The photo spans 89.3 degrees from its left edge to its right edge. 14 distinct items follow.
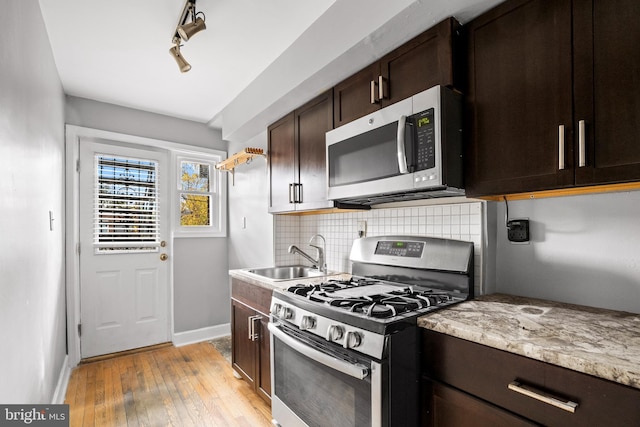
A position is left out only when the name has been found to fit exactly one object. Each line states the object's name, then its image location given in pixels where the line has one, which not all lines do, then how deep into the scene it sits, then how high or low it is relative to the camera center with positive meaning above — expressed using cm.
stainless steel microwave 136 +30
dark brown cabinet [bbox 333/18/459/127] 140 +69
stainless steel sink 269 -49
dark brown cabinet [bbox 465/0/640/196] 101 +42
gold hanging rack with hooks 283 +52
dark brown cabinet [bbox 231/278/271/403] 212 -87
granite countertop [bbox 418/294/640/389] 83 -39
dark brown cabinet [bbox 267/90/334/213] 212 +41
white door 308 -34
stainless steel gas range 120 -50
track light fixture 174 +102
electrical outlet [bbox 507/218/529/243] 152 -8
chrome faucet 252 -33
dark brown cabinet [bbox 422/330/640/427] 80 -52
